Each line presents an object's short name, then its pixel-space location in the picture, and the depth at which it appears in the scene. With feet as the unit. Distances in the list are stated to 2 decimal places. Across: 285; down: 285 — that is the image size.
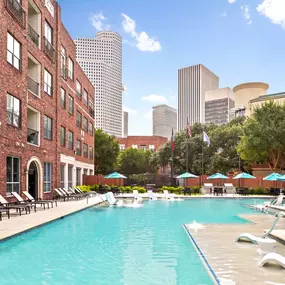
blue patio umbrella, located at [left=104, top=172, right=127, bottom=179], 106.42
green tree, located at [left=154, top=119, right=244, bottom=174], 159.33
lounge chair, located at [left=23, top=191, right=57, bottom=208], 60.10
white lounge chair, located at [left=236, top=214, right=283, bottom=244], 29.29
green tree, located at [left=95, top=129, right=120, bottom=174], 174.57
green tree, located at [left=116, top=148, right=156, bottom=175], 224.94
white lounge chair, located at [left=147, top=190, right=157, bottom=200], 89.14
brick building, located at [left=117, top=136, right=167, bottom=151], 289.33
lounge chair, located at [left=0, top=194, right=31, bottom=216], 44.55
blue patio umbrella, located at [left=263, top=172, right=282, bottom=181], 93.23
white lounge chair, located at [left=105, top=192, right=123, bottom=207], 71.10
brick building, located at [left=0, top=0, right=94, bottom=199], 58.39
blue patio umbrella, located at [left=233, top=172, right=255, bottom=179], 105.31
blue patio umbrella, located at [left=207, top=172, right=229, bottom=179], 110.11
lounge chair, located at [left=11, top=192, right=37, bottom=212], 55.66
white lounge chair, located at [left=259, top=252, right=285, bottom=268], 21.31
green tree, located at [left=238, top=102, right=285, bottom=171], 114.21
